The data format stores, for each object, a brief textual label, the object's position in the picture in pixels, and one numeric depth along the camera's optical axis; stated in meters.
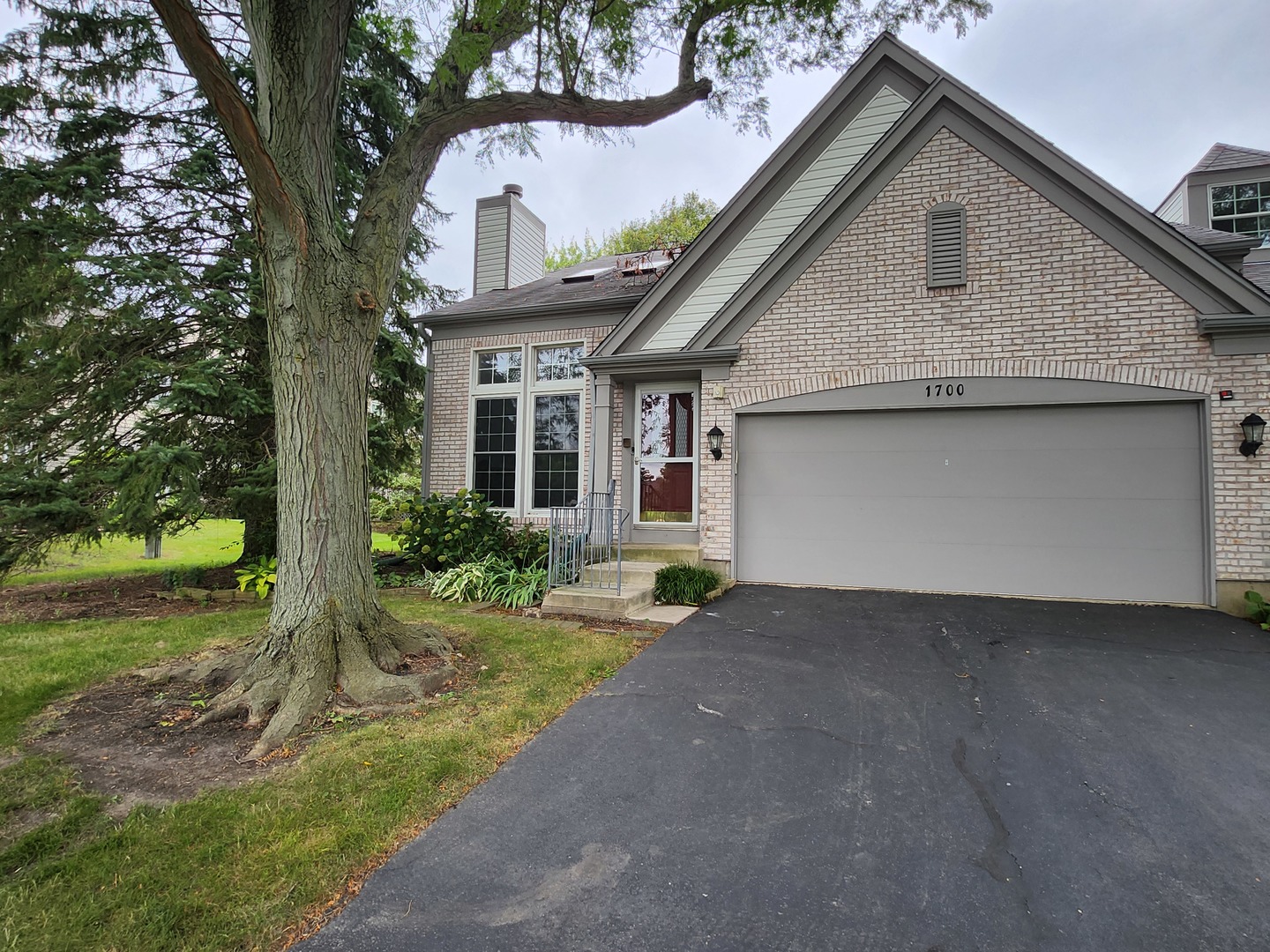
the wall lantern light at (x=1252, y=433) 6.07
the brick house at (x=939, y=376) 6.46
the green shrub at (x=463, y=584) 7.69
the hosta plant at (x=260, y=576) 7.74
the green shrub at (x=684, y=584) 7.08
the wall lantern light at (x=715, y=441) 7.94
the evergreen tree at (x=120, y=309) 6.77
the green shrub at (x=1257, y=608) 5.77
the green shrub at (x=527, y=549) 8.56
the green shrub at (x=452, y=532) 8.78
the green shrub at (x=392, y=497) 16.20
